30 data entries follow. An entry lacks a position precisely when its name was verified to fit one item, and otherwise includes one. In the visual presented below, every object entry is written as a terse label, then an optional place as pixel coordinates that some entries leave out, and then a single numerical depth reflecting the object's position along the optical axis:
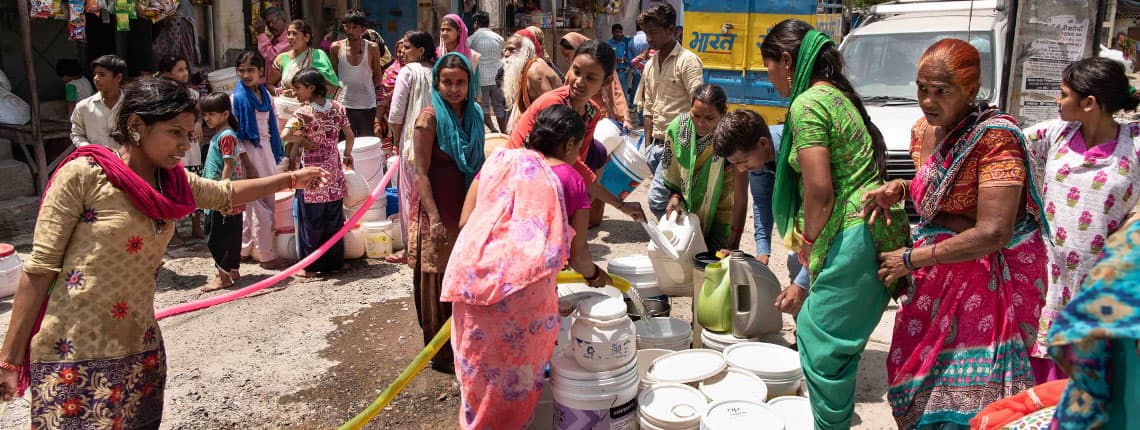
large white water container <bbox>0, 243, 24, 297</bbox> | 5.31
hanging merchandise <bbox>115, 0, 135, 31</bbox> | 7.70
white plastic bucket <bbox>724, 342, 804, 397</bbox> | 3.42
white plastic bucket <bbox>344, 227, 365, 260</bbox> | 6.32
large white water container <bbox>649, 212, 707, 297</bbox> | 4.44
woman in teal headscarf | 3.89
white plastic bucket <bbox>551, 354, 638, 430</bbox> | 3.01
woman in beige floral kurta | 2.35
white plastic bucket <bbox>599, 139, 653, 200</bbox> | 5.40
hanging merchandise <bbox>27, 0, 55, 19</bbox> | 7.01
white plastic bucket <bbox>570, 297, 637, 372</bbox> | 2.99
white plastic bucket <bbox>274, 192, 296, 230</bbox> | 6.21
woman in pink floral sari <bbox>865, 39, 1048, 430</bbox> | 2.34
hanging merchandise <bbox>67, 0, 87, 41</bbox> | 7.24
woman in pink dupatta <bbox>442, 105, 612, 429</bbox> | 2.75
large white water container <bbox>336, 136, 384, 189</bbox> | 6.58
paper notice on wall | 4.91
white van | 6.80
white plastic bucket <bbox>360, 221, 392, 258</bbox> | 6.38
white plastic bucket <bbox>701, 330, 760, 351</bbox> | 3.92
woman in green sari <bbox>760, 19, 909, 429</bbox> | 2.63
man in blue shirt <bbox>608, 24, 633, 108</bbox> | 14.59
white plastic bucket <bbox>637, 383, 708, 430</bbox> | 3.06
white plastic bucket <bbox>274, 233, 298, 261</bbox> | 6.26
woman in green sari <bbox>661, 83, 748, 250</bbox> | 4.50
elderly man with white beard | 5.28
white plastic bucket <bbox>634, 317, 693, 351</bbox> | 3.80
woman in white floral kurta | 3.58
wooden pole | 6.92
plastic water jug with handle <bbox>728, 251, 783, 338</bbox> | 3.92
